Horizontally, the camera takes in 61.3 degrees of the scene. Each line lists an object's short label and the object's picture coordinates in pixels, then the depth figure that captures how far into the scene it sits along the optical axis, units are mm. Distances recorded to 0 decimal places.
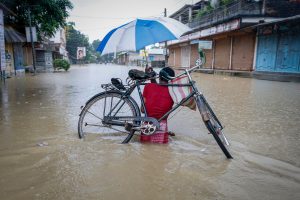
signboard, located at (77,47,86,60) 61438
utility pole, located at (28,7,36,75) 19653
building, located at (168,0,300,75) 18891
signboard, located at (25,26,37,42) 20094
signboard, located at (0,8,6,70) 14516
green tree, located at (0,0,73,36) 20703
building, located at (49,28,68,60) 37122
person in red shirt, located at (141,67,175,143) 3570
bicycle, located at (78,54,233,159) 3322
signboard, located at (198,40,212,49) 24122
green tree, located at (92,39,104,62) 119812
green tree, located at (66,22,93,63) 71250
